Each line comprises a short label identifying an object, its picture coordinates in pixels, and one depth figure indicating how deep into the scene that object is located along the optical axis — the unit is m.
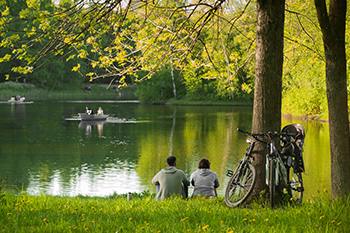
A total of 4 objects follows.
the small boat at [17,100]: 131.12
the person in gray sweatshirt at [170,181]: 17.95
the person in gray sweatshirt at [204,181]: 18.83
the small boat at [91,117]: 78.19
